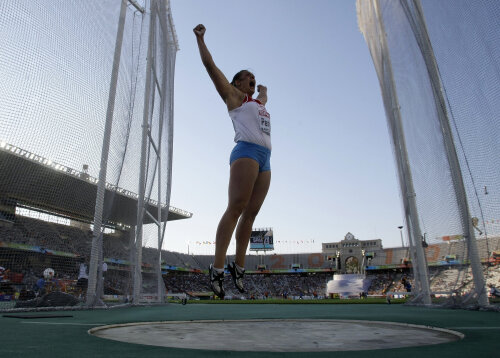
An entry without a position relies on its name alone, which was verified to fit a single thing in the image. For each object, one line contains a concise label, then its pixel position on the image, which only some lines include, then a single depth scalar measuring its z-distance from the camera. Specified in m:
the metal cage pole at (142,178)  8.86
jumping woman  2.83
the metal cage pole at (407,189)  8.27
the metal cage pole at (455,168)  5.78
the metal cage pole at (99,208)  7.21
